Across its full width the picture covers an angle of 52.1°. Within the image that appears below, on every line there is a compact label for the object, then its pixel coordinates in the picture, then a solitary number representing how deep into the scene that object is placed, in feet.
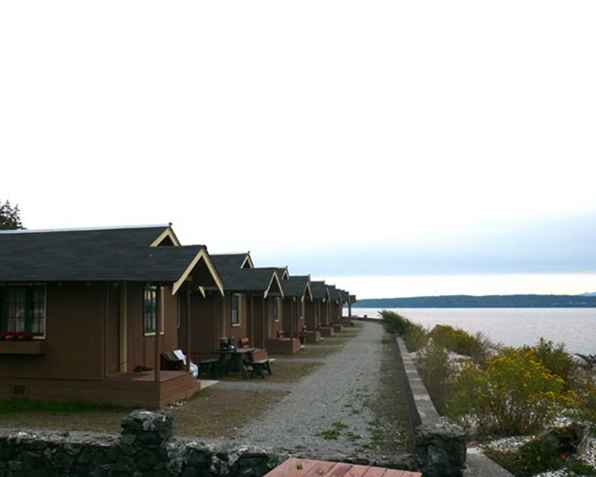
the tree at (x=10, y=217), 128.29
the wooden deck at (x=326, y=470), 16.40
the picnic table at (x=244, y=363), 58.80
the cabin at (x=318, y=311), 129.18
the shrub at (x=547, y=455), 23.75
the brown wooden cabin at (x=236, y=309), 66.64
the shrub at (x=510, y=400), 30.19
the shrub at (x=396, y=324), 113.80
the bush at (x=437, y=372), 40.24
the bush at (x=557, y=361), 50.95
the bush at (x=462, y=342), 78.05
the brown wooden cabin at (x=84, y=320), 40.81
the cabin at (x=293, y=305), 99.33
